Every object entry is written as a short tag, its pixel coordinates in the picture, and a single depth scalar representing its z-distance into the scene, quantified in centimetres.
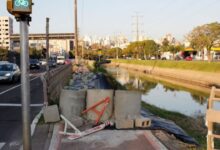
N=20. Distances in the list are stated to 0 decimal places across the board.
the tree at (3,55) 3589
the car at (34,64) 3271
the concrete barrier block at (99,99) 589
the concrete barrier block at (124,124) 538
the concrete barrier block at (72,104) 600
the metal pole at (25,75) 329
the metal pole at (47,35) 691
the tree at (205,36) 4029
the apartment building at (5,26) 7439
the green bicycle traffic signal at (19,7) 319
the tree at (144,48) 7001
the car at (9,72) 1477
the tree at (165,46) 6947
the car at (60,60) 4547
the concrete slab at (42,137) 462
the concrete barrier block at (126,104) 584
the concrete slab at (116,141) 445
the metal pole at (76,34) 2594
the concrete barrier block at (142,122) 541
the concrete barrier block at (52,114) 587
